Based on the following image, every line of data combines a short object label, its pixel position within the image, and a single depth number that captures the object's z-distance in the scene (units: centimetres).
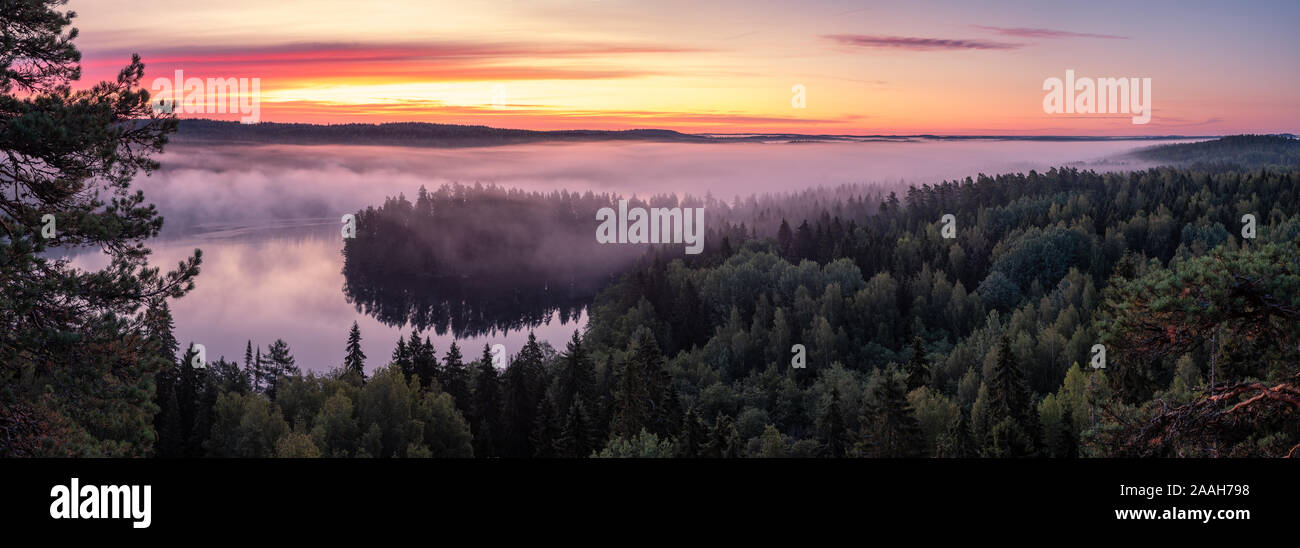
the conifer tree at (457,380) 7781
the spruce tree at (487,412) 7225
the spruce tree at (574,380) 7769
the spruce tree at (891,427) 5622
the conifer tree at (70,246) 1616
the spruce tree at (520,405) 7269
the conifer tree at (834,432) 6162
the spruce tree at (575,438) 5888
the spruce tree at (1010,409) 5491
